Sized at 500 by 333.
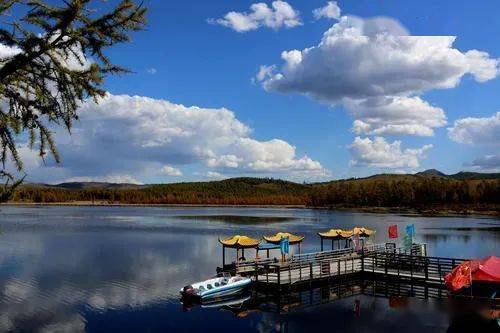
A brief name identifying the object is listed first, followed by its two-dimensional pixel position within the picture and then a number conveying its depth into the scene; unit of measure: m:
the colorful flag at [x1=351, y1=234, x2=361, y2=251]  50.59
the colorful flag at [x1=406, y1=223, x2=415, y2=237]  51.34
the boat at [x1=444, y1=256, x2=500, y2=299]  30.02
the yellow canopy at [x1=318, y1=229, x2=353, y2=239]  58.12
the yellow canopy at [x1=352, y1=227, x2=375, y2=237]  58.56
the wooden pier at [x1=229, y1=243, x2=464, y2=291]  41.16
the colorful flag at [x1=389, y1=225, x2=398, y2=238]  50.31
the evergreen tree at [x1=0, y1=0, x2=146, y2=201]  9.27
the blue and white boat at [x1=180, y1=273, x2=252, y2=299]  38.94
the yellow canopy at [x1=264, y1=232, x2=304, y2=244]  51.56
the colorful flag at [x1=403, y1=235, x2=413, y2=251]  49.56
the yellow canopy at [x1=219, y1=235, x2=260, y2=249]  47.50
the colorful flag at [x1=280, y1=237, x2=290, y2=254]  44.12
